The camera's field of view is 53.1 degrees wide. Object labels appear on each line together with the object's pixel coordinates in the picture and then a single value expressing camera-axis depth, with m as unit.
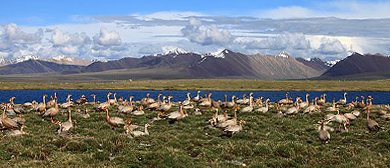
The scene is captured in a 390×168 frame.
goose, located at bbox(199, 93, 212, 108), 42.38
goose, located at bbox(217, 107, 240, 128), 25.64
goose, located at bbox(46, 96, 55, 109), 37.84
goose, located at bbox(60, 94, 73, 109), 39.36
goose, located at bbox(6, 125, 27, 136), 20.81
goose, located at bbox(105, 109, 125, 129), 26.02
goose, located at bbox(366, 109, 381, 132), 24.95
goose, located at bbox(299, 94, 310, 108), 41.31
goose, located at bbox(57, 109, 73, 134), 22.92
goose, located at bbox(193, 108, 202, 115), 35.53
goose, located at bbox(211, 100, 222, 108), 43.38
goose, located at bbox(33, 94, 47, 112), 35.25
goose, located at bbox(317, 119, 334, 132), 25.60
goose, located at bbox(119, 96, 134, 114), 34.91
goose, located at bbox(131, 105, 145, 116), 34.10
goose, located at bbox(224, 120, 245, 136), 23.39
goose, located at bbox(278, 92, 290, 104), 47.23
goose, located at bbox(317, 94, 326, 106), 47.93
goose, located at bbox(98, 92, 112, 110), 37.39
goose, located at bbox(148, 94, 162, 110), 38.22
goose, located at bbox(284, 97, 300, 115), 35.06
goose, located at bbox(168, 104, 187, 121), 30.14
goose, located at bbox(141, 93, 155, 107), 41.81
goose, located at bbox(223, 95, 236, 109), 41.84
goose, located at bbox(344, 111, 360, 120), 31.55
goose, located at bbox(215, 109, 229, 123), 28.60
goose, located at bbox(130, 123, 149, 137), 21.83
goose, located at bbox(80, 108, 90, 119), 31.21
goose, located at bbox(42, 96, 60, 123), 30.25
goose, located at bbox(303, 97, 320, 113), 36.47
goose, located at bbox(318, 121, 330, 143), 21.19
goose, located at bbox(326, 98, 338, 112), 38.24
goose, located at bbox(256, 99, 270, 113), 36.44
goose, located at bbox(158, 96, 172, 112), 36.28
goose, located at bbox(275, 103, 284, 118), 34.81
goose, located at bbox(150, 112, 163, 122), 30.96
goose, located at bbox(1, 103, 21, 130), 22.95
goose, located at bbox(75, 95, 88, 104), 48.34
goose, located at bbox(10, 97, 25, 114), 35.09
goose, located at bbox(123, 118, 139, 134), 22.72
